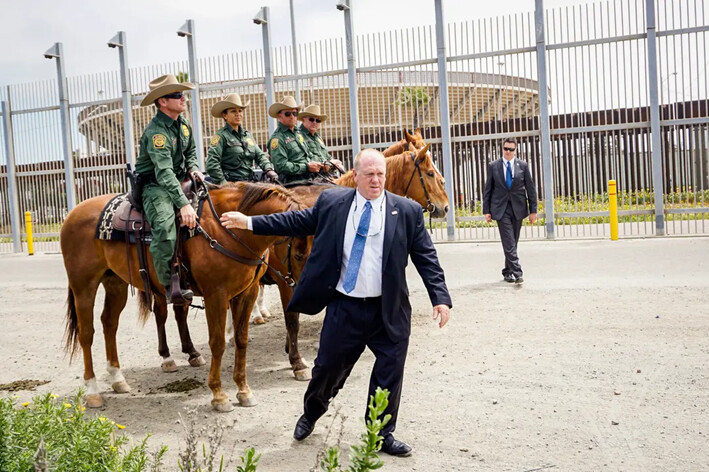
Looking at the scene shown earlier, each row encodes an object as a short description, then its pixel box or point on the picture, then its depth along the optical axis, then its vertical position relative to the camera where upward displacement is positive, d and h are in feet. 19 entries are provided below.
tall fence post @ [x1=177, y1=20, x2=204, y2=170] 63.10 +12.20
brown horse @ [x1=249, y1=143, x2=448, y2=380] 21.85 +0.00
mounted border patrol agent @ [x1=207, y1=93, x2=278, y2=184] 28.07 +2.15
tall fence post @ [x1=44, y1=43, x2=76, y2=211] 70.38 +9.58
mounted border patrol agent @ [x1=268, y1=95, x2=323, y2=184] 28.17 +2.13
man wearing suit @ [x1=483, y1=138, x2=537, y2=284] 36.06 -0.50
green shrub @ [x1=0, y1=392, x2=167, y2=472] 10.39 -3.56
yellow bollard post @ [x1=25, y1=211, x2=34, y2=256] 70.18 -1.59
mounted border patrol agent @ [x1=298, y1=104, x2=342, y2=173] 30.49 +3.09
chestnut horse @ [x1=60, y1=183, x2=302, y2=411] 19.10 -1.87
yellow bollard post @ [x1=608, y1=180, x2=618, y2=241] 48.85 -1.89
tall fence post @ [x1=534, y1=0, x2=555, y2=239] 51.70 +5.10
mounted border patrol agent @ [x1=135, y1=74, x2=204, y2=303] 19.01 +1.14
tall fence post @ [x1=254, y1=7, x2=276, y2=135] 60.44 +12.97
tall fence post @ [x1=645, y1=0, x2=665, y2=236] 49.44 +4.60
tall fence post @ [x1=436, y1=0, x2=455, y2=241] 54.29 +6.54
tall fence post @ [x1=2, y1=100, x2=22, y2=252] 73.41 +4.08
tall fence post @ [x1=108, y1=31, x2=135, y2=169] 66.74 +11.44
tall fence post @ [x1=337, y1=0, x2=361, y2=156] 57.06 +10.81
